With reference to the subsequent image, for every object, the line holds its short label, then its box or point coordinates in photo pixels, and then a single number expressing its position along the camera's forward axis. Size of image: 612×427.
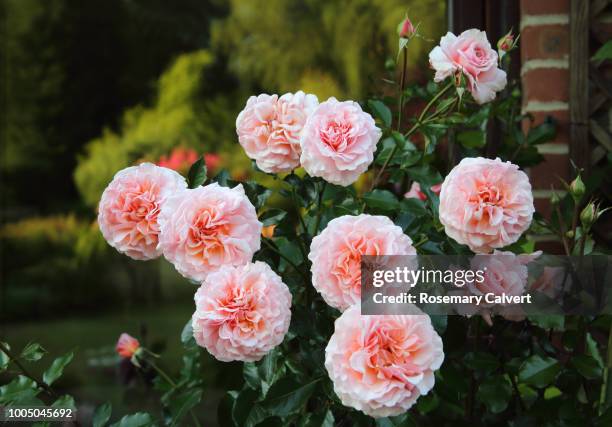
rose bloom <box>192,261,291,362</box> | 0.80
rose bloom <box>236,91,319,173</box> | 0.94
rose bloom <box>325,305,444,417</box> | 0.73
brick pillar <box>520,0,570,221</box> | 1.57
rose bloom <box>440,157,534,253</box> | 0.83
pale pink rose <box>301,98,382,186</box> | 0.88
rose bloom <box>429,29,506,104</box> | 0.96
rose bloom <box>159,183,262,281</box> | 0.83
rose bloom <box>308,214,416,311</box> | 0.80
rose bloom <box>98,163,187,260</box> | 0.91
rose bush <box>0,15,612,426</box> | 0.80
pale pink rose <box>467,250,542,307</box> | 0.95
